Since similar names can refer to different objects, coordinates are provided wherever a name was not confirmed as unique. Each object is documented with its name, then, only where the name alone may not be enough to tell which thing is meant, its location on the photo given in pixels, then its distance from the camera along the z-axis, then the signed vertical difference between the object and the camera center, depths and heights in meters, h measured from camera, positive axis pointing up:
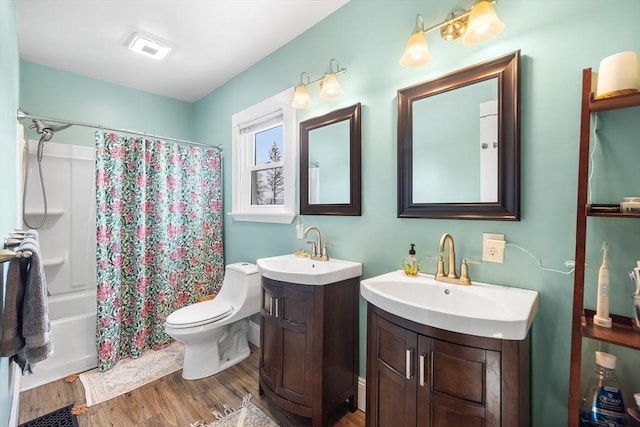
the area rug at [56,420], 1.66 -1.25
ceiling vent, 2.26 +1.35
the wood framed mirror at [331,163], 1.85 +0.32
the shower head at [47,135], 2.20 +0.59
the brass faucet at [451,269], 1.35 -0.29
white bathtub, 2.07 -1.11
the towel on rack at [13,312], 0.96 -0.35
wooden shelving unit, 0.90 -0.10
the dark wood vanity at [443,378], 0.94 -0.62
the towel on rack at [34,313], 1.00 -0.37
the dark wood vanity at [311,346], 1.54 -0.79
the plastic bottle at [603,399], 0.93 -0.65
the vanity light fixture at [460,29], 1.18 +0.80
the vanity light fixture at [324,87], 1.85 +0.81
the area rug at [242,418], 1.67 -1.26
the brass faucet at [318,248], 2.02 -0.29
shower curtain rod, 1.94 +0.66
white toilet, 2.04 -0.85
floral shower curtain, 2.30 -0.26
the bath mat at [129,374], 1.96 -1.26
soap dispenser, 1.52 -0.30
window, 2.32 +0.44
